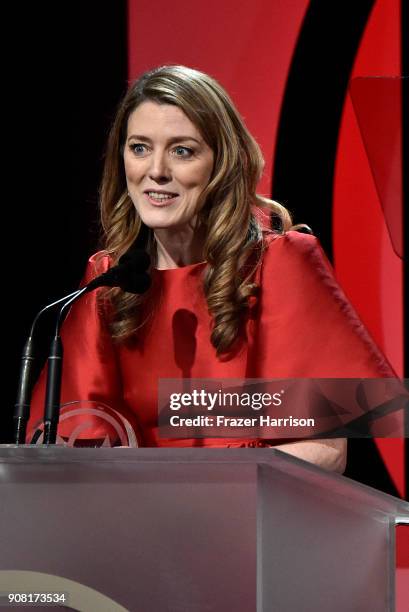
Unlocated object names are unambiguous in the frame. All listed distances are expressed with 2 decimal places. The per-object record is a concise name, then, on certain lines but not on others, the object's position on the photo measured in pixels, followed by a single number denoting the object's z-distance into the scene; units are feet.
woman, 18.23
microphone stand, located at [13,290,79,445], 16.49
